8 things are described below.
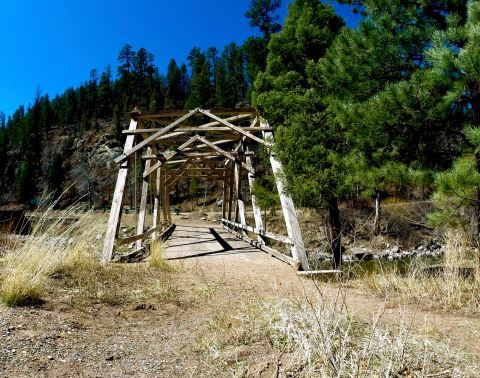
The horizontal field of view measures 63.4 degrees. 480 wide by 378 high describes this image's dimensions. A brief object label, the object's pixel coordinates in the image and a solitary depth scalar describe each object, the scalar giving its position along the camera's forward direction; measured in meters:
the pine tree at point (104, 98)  91.31
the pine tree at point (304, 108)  8.14
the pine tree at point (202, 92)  59.64
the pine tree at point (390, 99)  5.58
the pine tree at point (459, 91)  4.56
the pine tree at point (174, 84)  89.31
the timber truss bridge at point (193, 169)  7.96
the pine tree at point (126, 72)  90.31
